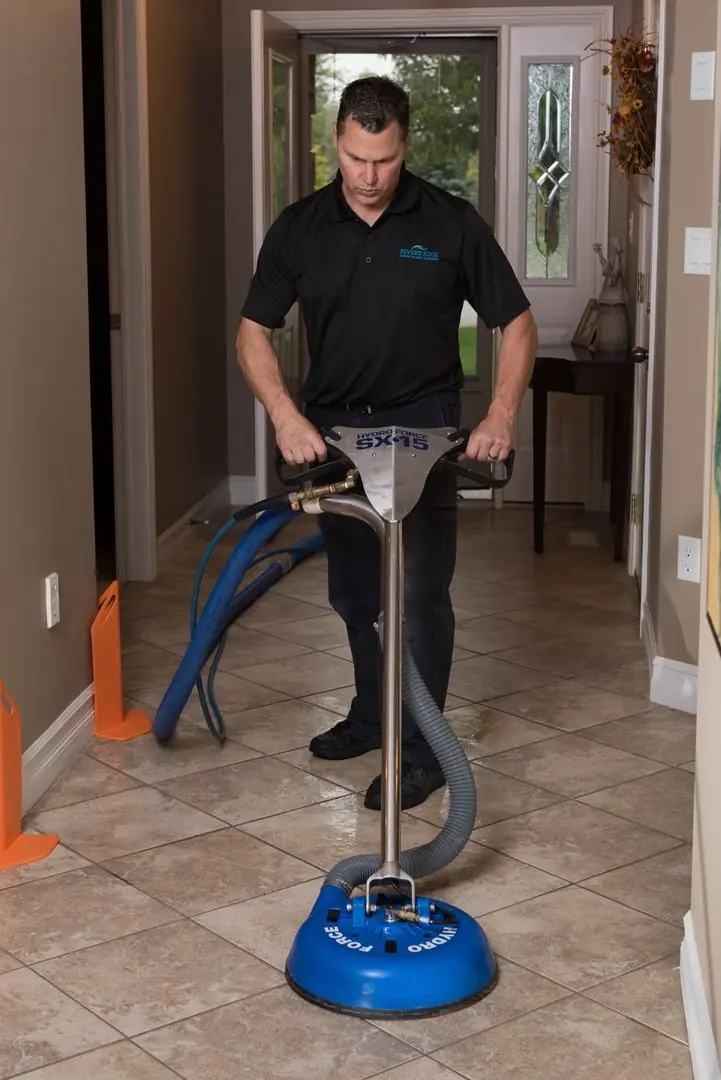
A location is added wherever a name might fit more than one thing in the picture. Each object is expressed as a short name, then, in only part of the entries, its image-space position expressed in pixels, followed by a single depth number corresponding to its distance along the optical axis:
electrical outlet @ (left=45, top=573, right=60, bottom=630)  3.39
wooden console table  5.80
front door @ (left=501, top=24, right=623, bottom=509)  6.51
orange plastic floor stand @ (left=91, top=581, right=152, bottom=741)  3.73
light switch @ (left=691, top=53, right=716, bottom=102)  3.70
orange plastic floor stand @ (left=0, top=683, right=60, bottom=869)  2.95
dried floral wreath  4.92
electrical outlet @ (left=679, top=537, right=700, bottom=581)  3.85
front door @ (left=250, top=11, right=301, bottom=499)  5.76
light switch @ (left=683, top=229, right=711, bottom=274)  3.70
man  3.12
